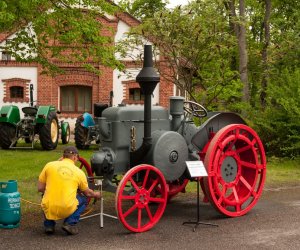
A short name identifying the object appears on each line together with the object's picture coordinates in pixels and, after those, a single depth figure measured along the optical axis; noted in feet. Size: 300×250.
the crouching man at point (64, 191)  20.79
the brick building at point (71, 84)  87.71
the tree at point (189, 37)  58.65
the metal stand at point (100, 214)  22.39
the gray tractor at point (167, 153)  22.74
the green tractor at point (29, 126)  54.85
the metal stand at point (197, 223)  23.08
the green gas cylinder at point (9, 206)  22.30
